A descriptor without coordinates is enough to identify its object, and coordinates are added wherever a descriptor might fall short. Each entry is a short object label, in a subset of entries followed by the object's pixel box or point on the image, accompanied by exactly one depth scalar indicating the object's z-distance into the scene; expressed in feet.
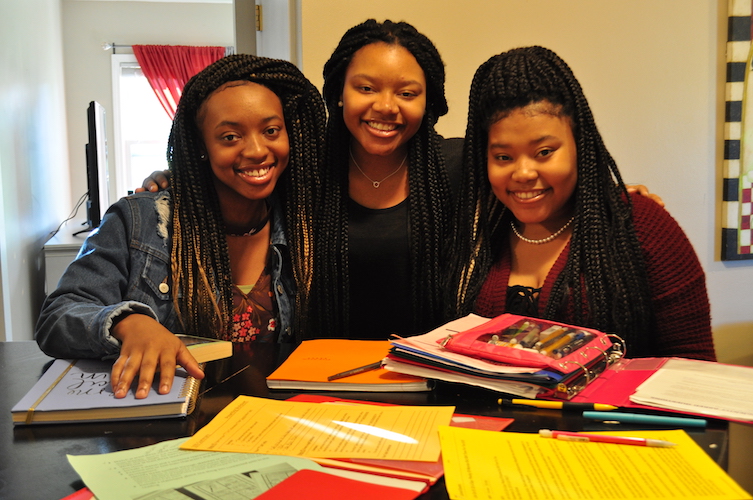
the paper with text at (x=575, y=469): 2.02
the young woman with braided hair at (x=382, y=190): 5.04
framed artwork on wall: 7.07
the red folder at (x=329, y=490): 2.02
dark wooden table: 2.27
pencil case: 3.00
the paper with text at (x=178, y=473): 2.06
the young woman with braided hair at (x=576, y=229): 4.04
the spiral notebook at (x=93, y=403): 2.81
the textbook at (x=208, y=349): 3.74
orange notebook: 3.17
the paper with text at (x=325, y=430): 2.36
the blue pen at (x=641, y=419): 2.61
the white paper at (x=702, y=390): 2.69
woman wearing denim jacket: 4.67
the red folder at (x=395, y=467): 2.17
